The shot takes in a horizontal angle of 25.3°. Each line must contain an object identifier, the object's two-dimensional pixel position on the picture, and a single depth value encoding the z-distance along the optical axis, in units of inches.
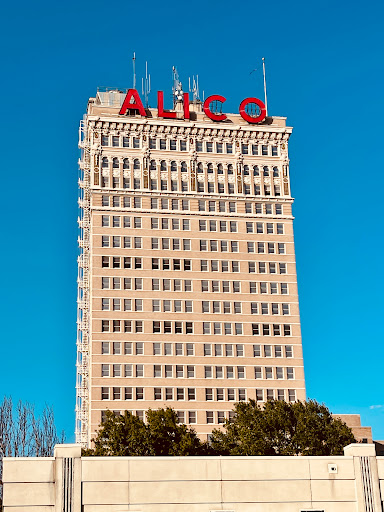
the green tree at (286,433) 4522.6
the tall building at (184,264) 5920.3
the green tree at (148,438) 4503.0
